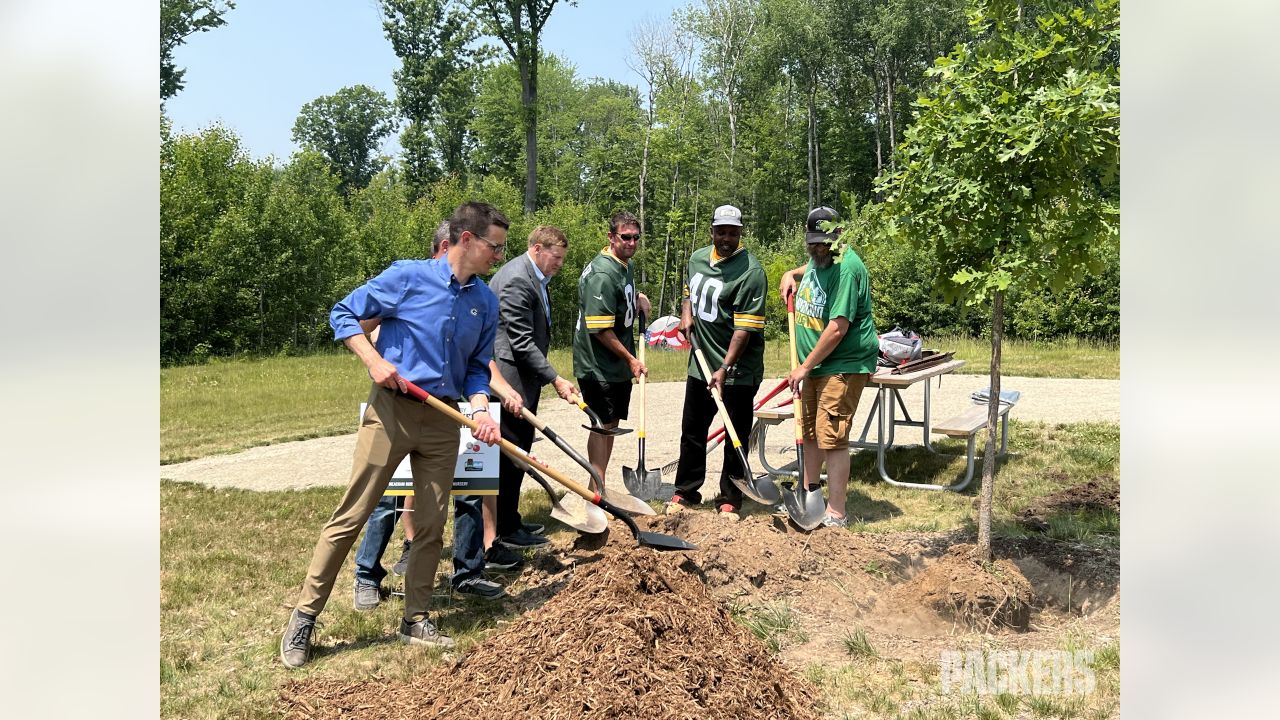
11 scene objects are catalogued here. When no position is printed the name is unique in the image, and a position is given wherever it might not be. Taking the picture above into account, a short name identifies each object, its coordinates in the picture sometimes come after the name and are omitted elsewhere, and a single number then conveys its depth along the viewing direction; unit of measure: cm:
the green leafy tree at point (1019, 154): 445
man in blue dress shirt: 433
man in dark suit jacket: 579
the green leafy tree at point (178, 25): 3700
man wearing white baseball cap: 652
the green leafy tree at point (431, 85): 4338
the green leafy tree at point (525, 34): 2805
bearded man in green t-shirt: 600
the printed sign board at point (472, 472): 512
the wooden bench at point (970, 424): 720
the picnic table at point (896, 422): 734
